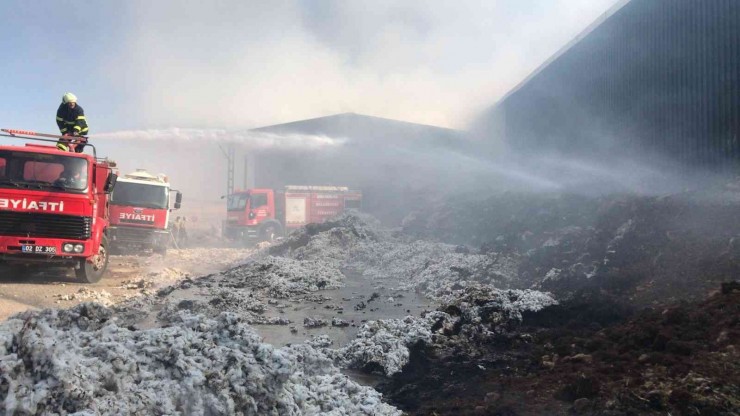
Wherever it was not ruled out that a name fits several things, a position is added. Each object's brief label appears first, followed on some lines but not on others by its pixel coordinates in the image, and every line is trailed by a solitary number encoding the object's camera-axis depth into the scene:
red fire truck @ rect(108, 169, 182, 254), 15.30
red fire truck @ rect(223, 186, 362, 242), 23.61
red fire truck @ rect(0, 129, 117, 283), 8.55
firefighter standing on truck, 10.02
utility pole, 32.65
